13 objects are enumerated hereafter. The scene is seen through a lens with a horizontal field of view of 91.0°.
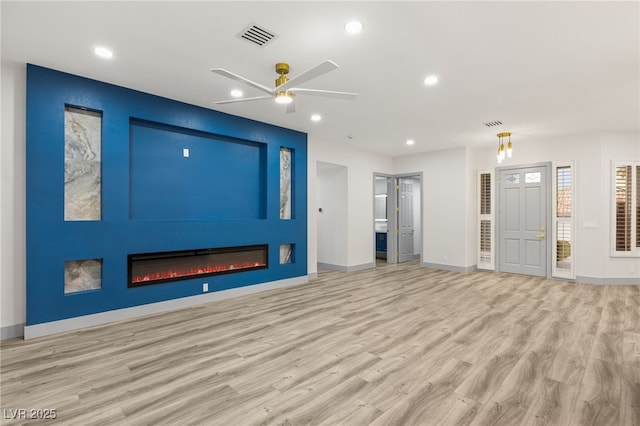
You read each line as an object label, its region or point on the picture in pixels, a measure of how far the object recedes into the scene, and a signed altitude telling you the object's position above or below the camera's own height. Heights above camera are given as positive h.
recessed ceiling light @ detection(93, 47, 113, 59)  3.20 +1.66
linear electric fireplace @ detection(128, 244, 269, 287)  4.31 -0.79
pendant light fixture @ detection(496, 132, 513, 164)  6.18 +1.31
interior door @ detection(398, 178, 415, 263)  8.77 -0.23
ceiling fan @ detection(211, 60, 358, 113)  2.84 +1.27
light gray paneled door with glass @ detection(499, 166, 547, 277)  6.80 -0.20
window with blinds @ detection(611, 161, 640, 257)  6.09 +0.03
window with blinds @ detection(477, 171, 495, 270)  7.53 -0.22
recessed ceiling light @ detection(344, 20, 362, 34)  2.70 +1.62
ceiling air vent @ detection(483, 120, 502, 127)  5.58 +1.59
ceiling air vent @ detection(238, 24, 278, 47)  2.82 +1.64
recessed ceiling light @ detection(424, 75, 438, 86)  3.78 +1.62
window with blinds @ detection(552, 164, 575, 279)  6.48 -0.21
